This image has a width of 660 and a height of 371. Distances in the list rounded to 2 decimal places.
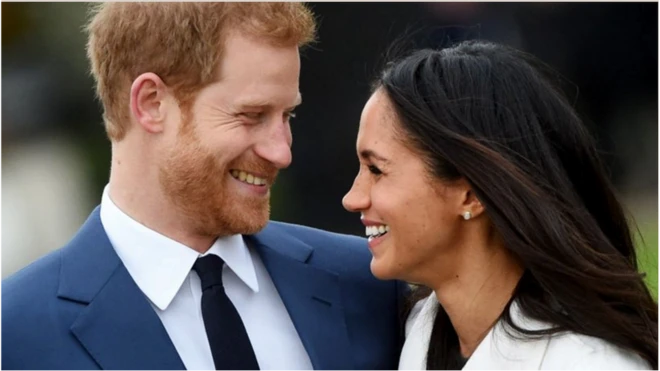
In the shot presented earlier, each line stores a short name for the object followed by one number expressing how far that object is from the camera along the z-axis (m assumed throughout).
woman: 5.62
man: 5.80
